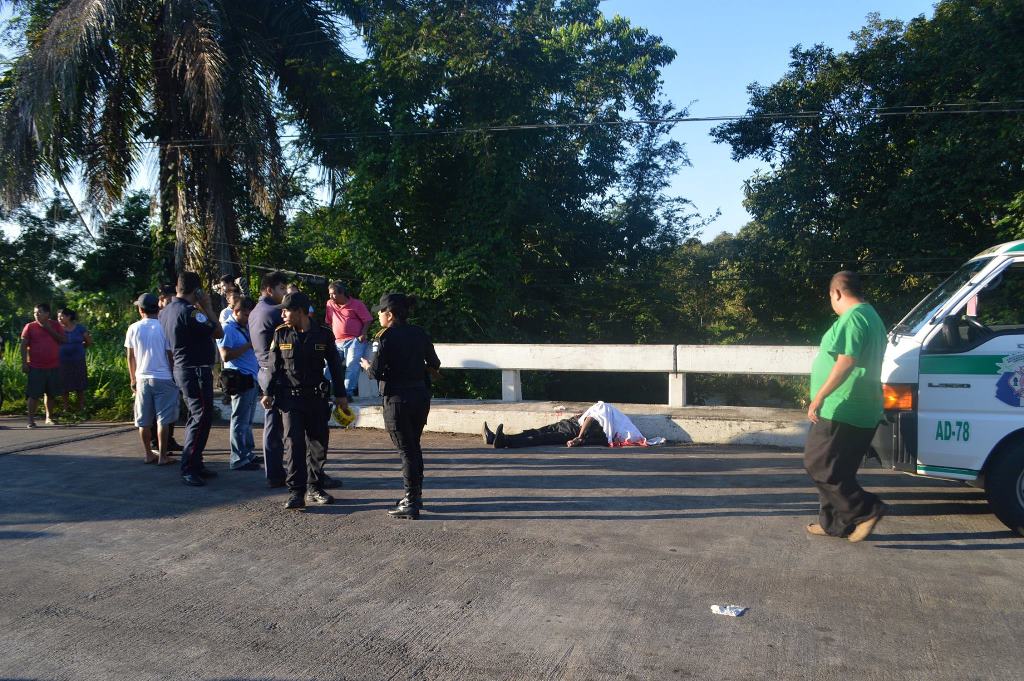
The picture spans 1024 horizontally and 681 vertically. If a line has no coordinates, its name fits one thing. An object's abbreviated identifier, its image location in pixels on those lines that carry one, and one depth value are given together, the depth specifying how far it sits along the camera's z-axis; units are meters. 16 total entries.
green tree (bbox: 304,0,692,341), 17.70
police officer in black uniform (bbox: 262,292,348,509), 6.96
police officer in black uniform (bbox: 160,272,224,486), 8.03
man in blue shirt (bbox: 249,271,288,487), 7.56
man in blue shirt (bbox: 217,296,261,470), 8.41
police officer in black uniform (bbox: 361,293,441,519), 6.61
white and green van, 5.95
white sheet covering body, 9.58
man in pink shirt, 10.88
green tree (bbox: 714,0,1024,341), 17.80
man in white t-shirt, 8.48
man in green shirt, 5.75
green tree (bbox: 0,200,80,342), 28.11
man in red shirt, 11.77
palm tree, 14.20
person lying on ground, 9.59
